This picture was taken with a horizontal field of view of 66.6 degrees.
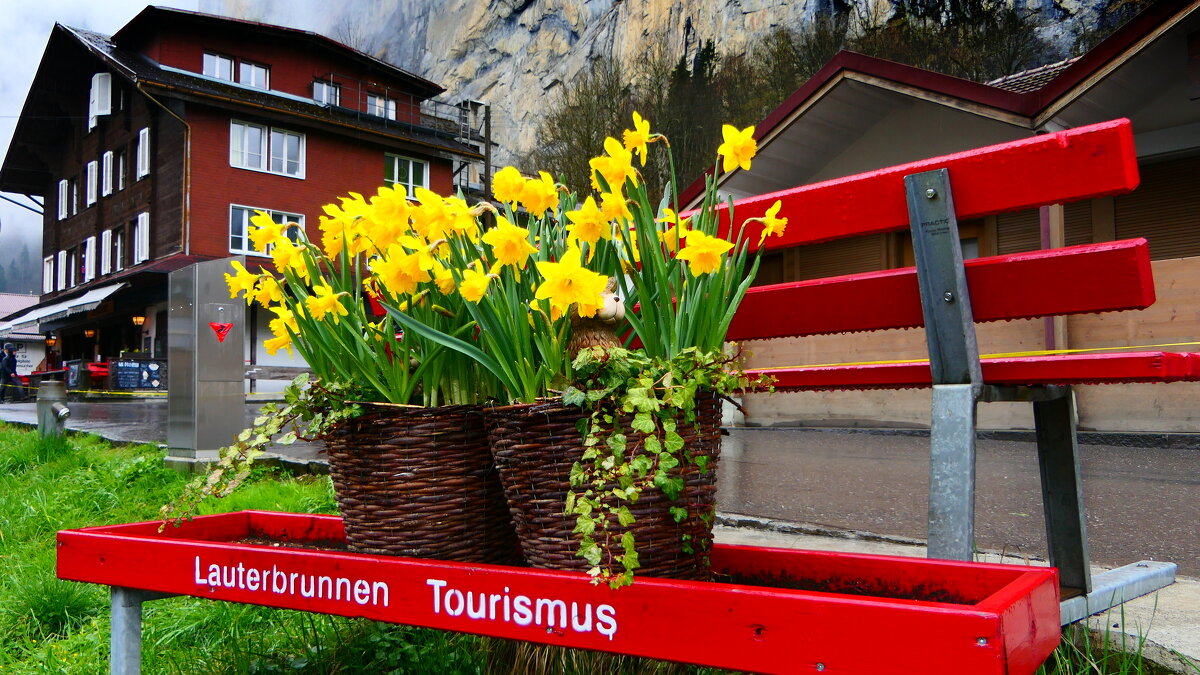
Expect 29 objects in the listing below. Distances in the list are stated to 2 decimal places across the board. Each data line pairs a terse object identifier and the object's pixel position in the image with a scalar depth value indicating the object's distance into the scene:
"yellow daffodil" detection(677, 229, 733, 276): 1.39
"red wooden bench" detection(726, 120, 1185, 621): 1.58
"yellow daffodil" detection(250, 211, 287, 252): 1.88
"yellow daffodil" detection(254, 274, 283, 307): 1.92
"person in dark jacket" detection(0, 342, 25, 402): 24.30
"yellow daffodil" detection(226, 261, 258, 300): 1.98
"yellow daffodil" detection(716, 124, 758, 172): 1.58
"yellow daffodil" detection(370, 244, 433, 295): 1.54
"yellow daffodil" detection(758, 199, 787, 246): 1.68
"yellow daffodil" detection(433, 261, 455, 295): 1.62
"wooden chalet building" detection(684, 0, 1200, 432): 7.71
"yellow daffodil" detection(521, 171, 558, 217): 1.49
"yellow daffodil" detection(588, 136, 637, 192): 1.46
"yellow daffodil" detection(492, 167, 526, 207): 1.46
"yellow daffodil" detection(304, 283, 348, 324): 1.68
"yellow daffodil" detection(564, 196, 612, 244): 1.42
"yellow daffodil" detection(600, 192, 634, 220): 1.44
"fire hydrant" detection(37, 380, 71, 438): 7.66
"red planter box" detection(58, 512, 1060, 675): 1.08
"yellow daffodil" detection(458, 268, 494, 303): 1.43
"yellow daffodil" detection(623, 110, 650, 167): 1.53
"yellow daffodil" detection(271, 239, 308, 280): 1.90
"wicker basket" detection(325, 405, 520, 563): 1.62
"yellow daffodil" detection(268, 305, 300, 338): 1.90
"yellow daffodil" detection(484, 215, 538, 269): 1.43
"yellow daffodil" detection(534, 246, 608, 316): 1.34
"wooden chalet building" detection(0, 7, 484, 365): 26.19
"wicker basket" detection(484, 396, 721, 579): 1.39
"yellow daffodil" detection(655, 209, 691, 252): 1.59
